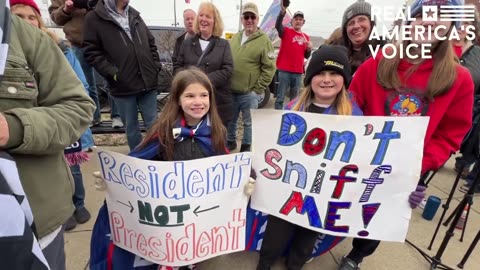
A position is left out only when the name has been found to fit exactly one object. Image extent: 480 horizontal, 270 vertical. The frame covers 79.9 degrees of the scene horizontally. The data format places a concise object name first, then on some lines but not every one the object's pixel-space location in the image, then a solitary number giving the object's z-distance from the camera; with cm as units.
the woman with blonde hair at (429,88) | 160
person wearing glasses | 364
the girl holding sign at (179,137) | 178
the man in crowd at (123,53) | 267
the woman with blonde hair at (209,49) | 310
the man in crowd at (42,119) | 85
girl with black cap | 172
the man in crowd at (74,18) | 323
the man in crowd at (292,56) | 529
